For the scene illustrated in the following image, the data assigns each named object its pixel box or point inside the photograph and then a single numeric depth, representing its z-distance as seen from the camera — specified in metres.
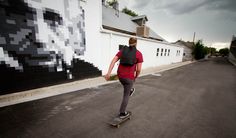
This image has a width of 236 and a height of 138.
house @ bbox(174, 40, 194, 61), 38.32
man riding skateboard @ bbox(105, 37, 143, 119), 2.64
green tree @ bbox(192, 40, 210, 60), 33.66
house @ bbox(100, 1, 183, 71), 8.54
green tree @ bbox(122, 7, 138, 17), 26.35
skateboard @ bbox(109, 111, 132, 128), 2.70
